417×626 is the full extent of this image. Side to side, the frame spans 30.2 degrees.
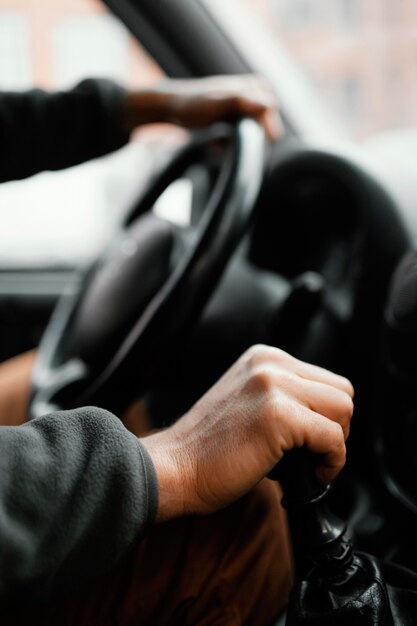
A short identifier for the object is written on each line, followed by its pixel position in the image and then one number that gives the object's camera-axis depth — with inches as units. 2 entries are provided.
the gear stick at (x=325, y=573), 20.6
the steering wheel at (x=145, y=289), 30.0
